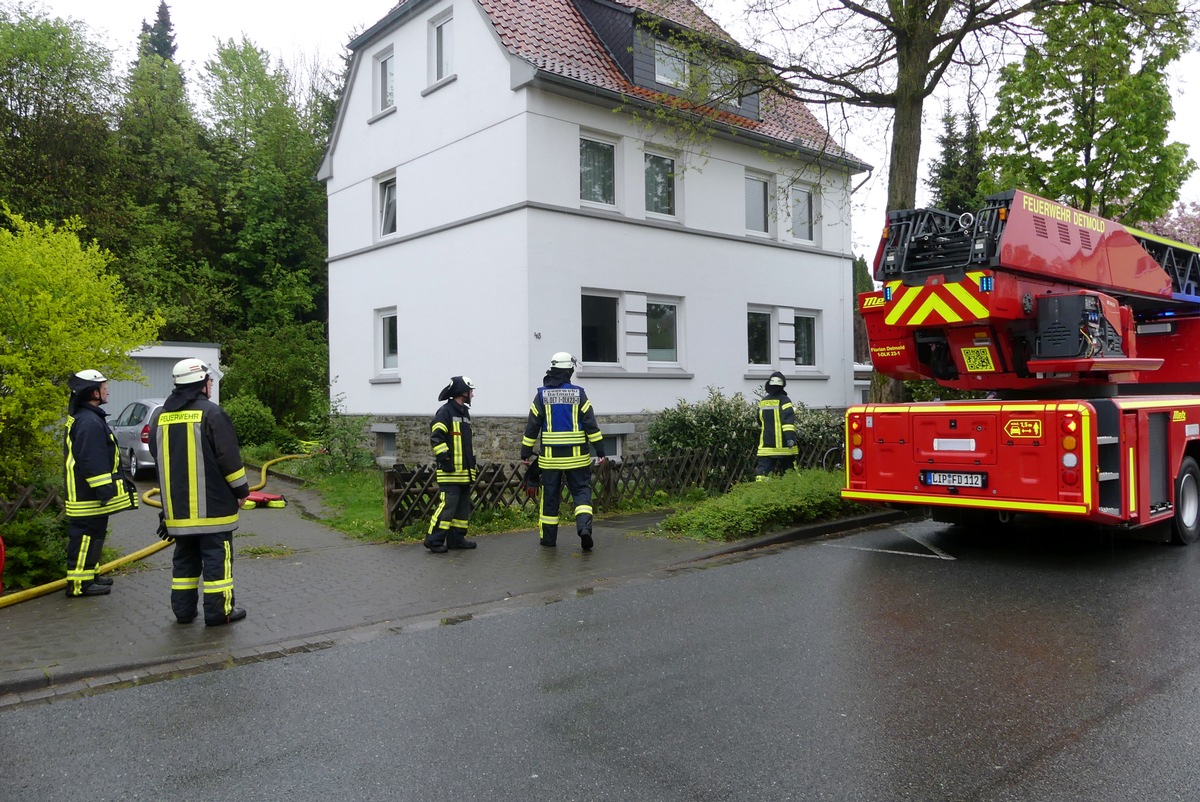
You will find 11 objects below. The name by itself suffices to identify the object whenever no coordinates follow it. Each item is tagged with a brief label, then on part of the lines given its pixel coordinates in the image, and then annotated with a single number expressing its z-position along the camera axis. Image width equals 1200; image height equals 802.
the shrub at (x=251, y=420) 20.31
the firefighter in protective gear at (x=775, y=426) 13.55
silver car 15.58
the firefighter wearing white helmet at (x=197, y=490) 6.52
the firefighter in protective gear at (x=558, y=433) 9.63
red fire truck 8.12
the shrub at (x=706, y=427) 15.05
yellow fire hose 7.10
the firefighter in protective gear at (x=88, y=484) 7.41
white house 14.77
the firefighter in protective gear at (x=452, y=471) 9.45
